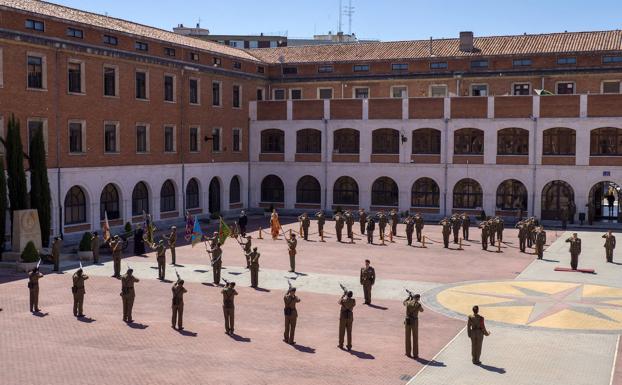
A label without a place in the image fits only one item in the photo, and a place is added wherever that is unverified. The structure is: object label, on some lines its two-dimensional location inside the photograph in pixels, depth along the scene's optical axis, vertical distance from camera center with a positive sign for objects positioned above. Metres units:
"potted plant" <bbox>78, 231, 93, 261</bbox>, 31.02 -3.30
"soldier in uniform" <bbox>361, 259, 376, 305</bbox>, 23.08 -3.34
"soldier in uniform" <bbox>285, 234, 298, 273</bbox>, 28.55 -3.06
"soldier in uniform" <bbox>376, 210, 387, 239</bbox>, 37.94 -2.67
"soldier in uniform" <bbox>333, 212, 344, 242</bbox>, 38.06 -2.75
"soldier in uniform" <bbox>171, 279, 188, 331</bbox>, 19.91 -3.59
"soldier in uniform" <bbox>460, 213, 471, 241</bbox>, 38.94 -2.84
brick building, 37.81 +3.06
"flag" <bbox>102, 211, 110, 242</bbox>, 31.23 -2.65
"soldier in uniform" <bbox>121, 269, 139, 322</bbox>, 20.72 -3.54
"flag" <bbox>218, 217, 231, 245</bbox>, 28.98 -2.43
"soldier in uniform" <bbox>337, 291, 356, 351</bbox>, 18.23 -3.56
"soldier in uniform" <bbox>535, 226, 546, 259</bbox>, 32.53 -3.05
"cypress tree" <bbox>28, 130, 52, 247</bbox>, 32.78 -0.70
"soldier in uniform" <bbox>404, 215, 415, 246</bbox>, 36.84 -2.85
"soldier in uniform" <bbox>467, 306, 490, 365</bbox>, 16.94 -3.65
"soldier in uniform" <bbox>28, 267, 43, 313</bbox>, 21.81 -3.54
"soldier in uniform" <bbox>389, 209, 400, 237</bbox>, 39.97 -2.66
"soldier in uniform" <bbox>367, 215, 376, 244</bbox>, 37.25 -2.77
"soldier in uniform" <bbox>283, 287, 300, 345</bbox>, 18.66 -3.61
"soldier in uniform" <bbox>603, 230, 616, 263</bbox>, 31.36 -3.06
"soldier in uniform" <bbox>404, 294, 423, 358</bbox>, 17.56 -3.61
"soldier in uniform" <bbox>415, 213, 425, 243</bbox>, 38.15 -2.72
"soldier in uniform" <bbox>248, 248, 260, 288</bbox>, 25.48 -3.32
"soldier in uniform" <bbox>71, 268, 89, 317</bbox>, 21.30 -3.53
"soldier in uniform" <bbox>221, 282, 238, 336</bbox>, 19.58 -3.61
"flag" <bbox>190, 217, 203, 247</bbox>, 29.75 -2.57
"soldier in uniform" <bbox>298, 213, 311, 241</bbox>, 38.59 -2.79
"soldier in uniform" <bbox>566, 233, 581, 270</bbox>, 29.31 -3.05
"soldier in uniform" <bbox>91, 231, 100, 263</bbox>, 30.36 -3.14
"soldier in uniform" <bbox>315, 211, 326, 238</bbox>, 39.03 -2.77
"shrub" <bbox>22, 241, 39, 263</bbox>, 28.72 -3.25
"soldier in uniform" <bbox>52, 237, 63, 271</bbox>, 28.66 -3.20
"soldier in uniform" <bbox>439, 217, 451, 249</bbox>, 36.00 -2.85
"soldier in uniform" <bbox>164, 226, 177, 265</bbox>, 30.28 -3.05
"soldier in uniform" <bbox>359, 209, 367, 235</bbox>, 41.03 -2.74
